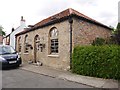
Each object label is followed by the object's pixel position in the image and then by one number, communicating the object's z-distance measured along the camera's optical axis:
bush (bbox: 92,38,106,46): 7.47
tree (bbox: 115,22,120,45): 7.47
